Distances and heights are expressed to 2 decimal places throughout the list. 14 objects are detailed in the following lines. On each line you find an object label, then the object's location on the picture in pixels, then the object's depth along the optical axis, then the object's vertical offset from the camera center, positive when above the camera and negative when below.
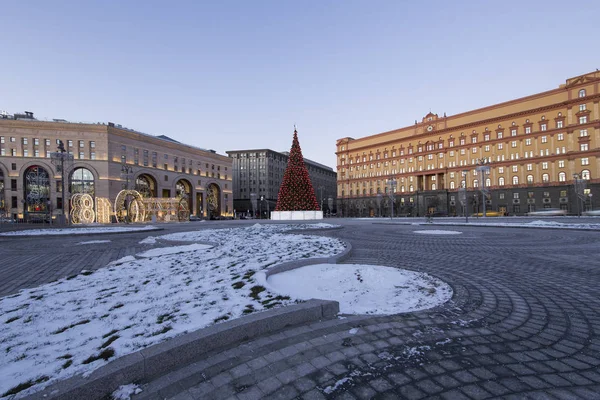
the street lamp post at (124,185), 59.77 +5.44
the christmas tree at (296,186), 37.50 +2.62
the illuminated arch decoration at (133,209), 38.33 +0.41
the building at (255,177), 106.69 +11.52
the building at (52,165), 54.78 +10.53
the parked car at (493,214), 59.62 -2.97
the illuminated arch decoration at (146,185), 64.62 +6.07
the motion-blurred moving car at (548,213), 51.97 -2.78
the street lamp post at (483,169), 31.48 +3.42
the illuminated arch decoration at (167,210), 43.72 +0.07
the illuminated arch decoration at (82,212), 38.31 +0.16
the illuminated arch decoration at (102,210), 41.25 +0.38
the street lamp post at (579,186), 33.77 +1.28
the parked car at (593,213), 42.92 -2.57
